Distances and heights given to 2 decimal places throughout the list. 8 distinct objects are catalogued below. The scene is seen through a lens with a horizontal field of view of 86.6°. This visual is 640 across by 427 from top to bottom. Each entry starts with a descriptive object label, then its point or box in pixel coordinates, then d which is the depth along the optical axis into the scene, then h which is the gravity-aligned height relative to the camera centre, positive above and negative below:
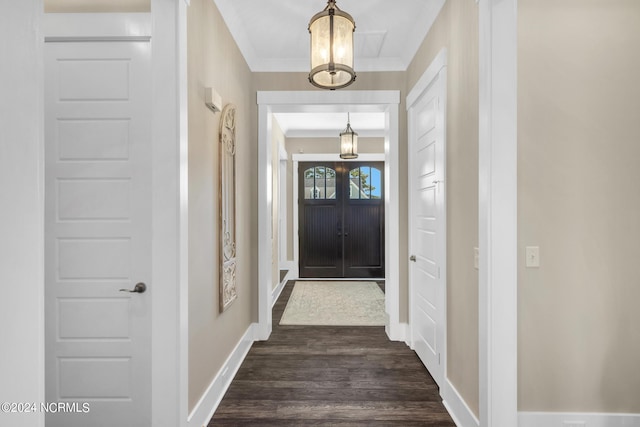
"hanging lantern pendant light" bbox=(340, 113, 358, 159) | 4.97 +1.03
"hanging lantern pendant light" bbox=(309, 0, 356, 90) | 1.86 +0.96
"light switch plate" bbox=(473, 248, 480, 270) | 1.78 -0.24
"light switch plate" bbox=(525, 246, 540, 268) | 1.73 -0.22
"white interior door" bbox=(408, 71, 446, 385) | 2.39 -0.12
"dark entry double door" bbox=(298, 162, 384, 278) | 6.66 -0.11
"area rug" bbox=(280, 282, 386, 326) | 4.08 -1.29
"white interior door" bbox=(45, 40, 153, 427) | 1.78 -0.08
